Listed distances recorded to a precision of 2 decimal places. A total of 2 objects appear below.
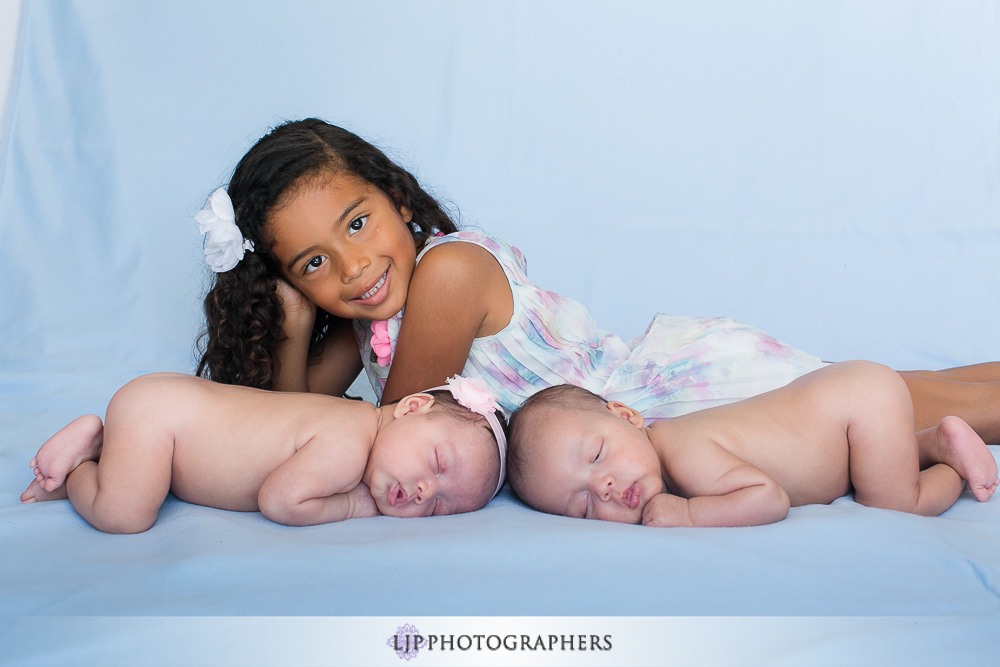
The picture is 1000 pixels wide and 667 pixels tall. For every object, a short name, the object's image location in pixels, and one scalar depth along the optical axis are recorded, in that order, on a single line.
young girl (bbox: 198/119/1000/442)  1.70
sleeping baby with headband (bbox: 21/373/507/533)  1.29
